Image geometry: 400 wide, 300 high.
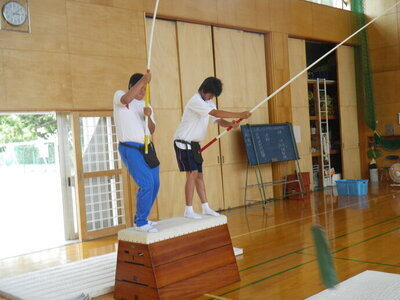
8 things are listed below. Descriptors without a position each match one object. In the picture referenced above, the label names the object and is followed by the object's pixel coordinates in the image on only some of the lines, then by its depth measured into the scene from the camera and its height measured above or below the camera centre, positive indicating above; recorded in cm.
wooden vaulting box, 336 -85
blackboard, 795 -1
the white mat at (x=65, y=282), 371 -109
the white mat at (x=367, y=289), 307 -105
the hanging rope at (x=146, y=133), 358 +14
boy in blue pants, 360 +6
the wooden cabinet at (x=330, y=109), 952 +63
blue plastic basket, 848 -92
